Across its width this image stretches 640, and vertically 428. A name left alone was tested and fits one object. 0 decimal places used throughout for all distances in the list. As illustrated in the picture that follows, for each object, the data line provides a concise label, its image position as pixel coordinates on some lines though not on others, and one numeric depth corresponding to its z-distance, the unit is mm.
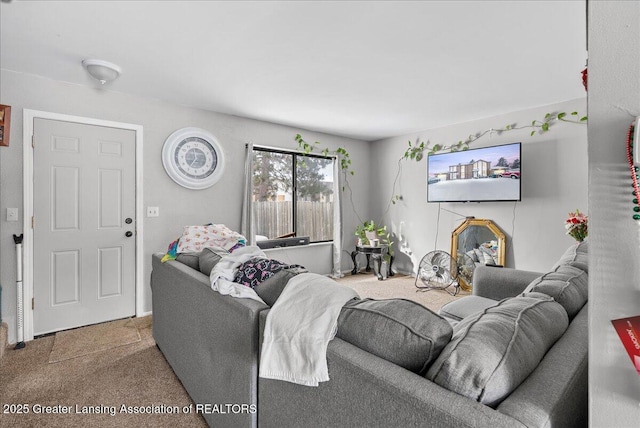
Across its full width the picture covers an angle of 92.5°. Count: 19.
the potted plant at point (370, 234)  4887
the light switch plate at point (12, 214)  2590
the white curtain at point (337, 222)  4855
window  4207
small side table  4723
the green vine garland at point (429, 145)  3383
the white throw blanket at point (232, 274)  1342
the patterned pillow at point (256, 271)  1431
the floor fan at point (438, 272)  4051
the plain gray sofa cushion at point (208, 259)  1769
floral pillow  2822
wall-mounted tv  3619
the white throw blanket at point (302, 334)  892
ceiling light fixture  2411
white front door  2732
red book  462
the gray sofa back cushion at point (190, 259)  2035
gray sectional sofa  646
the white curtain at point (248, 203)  3871
